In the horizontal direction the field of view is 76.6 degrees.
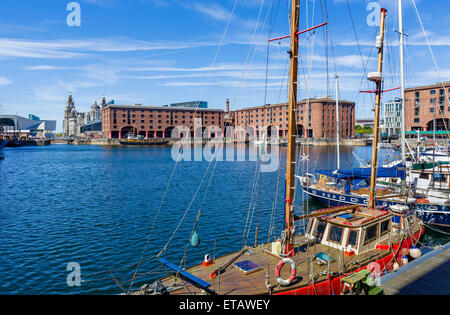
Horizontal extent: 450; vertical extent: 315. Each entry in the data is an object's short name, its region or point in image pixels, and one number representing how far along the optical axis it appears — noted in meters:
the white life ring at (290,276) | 11.12
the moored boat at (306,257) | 11.24
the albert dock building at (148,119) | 161.12
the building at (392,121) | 156.77
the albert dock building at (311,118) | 147.88
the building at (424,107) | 115.56
